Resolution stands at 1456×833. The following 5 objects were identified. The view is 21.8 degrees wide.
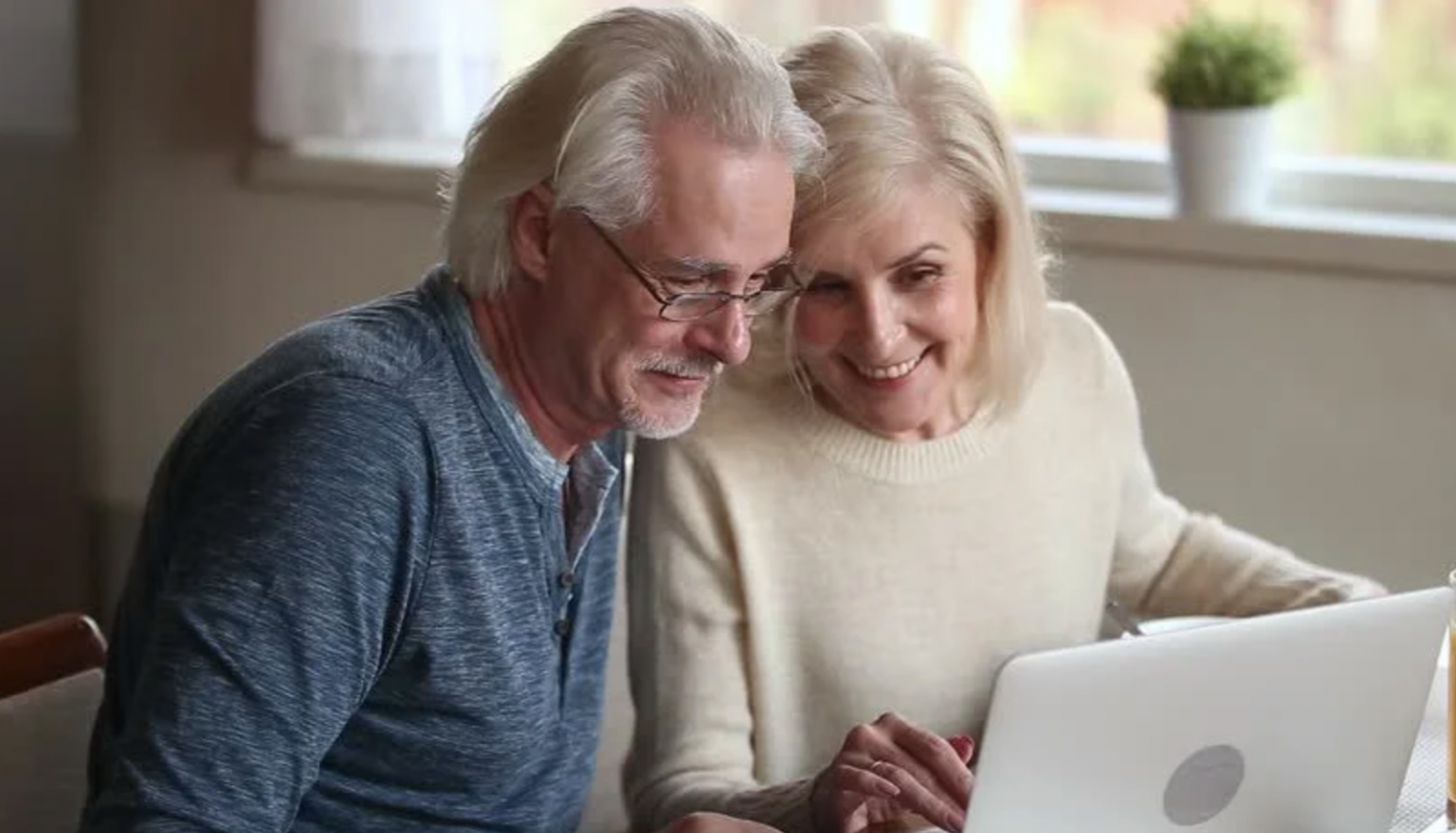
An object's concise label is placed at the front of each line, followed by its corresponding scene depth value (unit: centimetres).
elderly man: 234
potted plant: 331
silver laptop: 224
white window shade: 366
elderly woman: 262
